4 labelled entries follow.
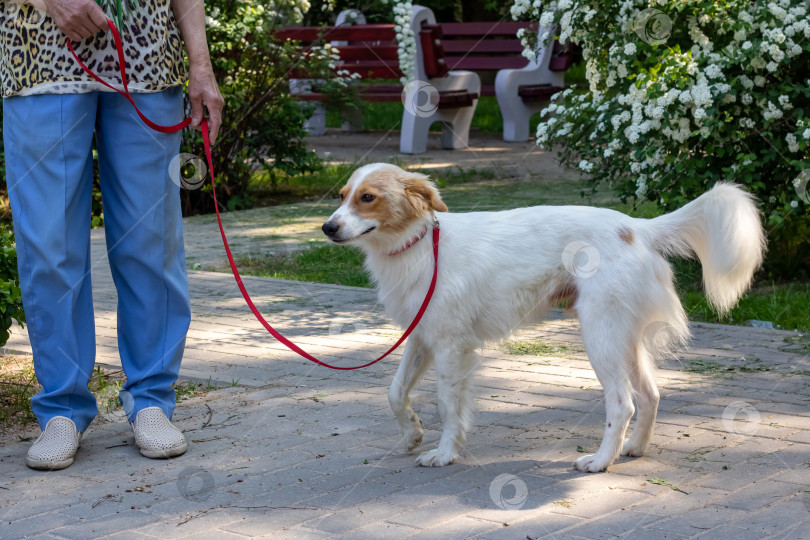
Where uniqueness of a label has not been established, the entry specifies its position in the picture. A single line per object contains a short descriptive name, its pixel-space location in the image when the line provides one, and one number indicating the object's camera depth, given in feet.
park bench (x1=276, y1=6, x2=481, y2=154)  44.70
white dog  12.07
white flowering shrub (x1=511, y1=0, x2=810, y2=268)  19.81
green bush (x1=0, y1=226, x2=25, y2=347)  13.99
